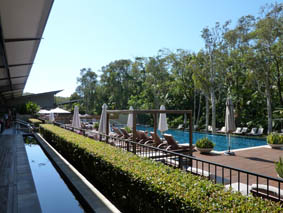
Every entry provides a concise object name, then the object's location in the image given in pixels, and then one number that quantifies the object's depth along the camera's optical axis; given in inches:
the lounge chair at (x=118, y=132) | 446.6
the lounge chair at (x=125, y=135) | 407.4
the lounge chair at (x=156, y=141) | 324.9
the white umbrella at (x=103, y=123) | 401.1
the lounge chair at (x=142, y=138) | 367.9
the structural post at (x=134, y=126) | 248.5
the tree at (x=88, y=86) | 1861.5
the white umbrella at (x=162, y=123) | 397.4
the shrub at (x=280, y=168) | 186.6
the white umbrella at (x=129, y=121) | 491.4
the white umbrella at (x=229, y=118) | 354.6
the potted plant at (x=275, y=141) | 387.9
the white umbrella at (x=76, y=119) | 535.6
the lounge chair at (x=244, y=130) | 714.3
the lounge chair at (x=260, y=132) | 680.5
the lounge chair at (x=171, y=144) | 293.5
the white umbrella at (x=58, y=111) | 894.0
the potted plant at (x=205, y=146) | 340.8
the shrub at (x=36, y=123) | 727.1
